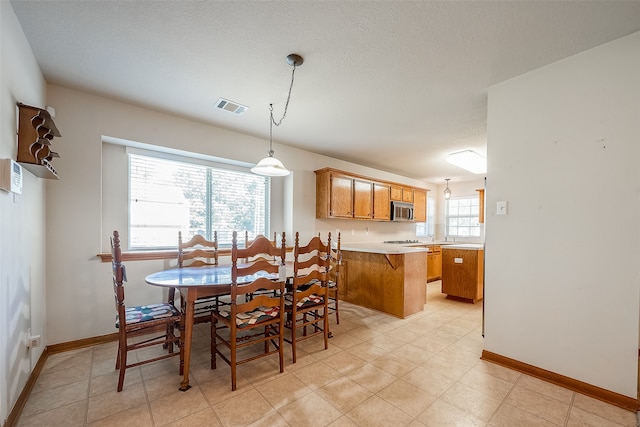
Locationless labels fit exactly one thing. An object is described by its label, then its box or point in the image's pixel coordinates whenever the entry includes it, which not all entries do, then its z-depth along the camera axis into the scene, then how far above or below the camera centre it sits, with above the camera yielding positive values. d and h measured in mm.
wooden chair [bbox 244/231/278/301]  3244 -665
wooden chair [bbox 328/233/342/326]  3181 -859
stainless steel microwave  5652 +5
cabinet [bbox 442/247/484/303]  4234 -1024
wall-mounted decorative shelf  1812 +506
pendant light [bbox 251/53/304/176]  2658 +447
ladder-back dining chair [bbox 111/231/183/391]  1934 -852
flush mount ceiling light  4620 +950
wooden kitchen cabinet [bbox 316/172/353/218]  4500 +269
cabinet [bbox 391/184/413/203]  5756 +401
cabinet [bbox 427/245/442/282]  5859 -1164
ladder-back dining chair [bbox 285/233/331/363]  2350 -759
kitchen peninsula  3529 -970
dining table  2000 -598
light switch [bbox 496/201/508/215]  2371 +33
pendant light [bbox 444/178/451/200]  6637 +437
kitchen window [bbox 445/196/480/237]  6750 -143
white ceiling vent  2836 +1161
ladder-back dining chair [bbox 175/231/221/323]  3006 -515
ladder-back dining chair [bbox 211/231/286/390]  2008 -748
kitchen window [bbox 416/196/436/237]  7220 -350
